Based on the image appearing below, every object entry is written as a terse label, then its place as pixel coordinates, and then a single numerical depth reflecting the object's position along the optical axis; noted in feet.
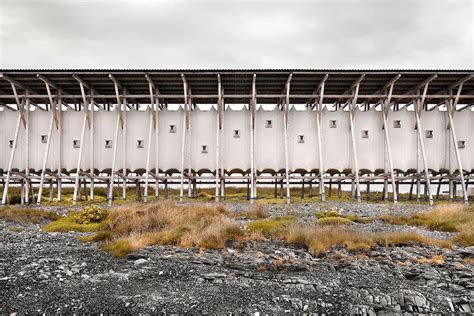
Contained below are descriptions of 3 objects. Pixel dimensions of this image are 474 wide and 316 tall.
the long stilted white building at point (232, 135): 89.56
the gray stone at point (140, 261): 33.91
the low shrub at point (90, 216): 56.18
